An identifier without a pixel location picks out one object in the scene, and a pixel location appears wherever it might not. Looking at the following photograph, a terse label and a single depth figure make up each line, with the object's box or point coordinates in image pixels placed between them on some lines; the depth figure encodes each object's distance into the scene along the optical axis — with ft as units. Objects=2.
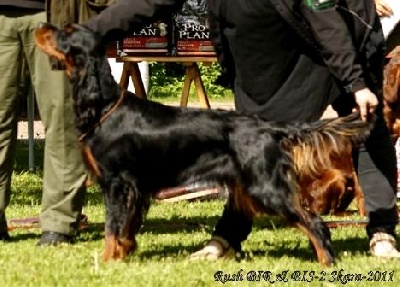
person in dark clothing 23.83
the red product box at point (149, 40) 41.61
